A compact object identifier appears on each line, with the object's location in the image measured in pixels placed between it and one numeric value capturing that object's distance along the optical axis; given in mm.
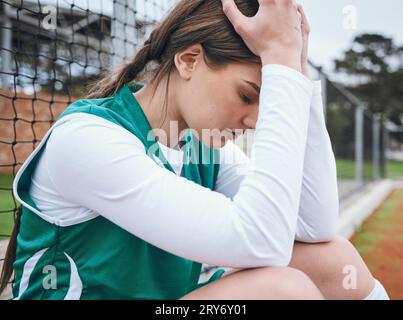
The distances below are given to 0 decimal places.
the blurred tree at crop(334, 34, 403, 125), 22016
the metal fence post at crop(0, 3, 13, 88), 5827
